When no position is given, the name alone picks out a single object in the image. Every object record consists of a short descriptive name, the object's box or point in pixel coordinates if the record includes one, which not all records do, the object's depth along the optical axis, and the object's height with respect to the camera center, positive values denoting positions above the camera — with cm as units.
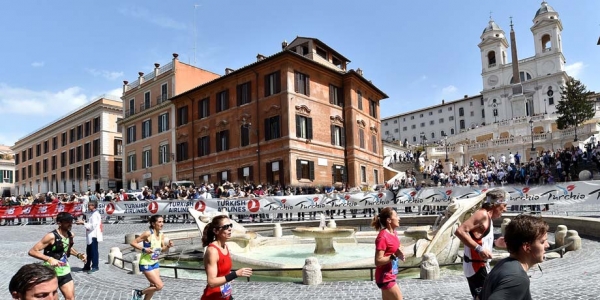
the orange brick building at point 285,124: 3428 +569
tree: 6788 +1081
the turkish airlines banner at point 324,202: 1959 -50
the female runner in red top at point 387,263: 508 -83
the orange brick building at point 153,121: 4394 +801
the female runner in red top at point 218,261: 454 -67
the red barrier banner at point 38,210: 2713 -39
